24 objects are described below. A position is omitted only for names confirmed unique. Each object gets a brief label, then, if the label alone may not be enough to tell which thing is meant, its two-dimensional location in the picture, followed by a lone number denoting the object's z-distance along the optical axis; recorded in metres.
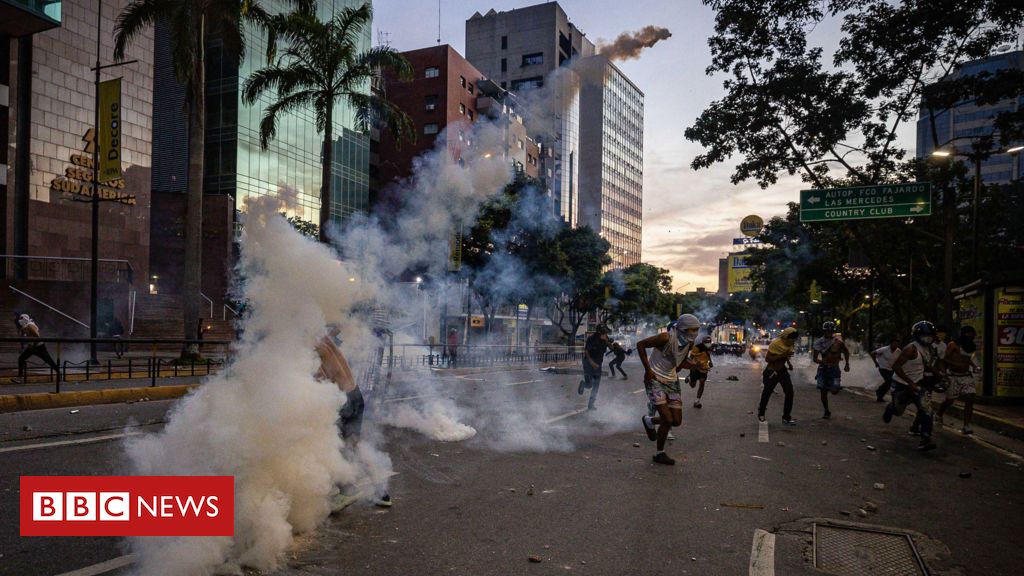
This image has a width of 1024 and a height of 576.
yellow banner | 20.23
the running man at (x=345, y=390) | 5.14
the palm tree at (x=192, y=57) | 18.14
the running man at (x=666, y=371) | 7.60
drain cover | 4.30
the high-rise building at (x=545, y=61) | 96.19
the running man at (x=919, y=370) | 8.98
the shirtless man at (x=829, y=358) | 12.57
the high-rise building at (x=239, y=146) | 38.94
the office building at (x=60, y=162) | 25.08
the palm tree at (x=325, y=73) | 20.67
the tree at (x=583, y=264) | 42.25
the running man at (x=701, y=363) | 13.38
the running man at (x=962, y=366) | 9.93
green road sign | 17.34
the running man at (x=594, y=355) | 12.41
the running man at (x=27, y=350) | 12.61
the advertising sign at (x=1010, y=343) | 13.92
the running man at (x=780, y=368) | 11.08
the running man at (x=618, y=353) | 15.62
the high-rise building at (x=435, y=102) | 57.22
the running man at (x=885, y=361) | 13.17
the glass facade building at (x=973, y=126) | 97.22
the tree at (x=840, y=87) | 15.64
